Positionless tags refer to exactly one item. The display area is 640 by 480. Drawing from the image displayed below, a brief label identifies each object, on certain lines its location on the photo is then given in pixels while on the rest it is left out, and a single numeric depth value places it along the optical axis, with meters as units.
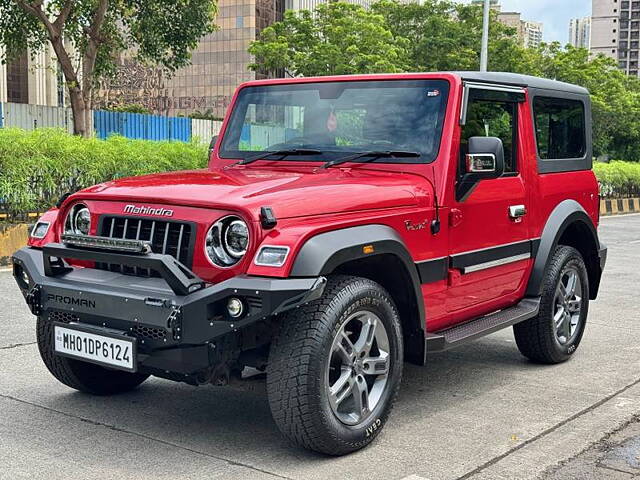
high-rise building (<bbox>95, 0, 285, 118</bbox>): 86.44
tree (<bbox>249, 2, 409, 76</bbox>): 37.25
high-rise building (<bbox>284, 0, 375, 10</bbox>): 90.19
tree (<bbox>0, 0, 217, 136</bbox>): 19.09
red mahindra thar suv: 3.91
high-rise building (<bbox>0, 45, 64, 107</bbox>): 39.38
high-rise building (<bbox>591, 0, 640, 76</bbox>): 180.50
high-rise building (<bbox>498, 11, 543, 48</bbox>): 136.38
